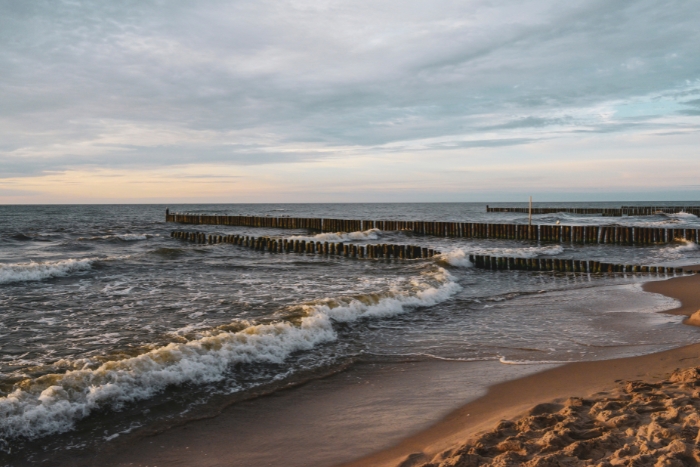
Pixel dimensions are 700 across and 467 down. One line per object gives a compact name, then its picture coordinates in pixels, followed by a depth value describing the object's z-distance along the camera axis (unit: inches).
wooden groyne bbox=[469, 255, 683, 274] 637.8
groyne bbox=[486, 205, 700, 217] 2237.7
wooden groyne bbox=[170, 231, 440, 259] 845.8
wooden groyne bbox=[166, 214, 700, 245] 1073.5
